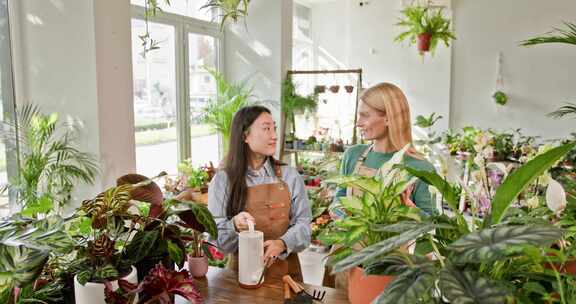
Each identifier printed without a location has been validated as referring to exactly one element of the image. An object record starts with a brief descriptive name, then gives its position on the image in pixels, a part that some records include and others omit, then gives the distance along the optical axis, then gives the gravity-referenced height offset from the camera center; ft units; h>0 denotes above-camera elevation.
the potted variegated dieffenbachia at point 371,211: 3.52 -0.81
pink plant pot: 5.21 -1.82
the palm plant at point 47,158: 9.60 -1.10
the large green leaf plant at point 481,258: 2.20 -0.87
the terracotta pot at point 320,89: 16.72 +0.76
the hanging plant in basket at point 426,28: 19.81 +3.65
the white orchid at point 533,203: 3.67 -0.77
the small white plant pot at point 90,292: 3.76 -1.55
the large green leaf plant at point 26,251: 3.18 -1.05
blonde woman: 6.86 -0.24
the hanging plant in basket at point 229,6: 9.42 +2.23
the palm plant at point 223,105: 15.85 +0.14
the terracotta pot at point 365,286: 3.76 -1.51
